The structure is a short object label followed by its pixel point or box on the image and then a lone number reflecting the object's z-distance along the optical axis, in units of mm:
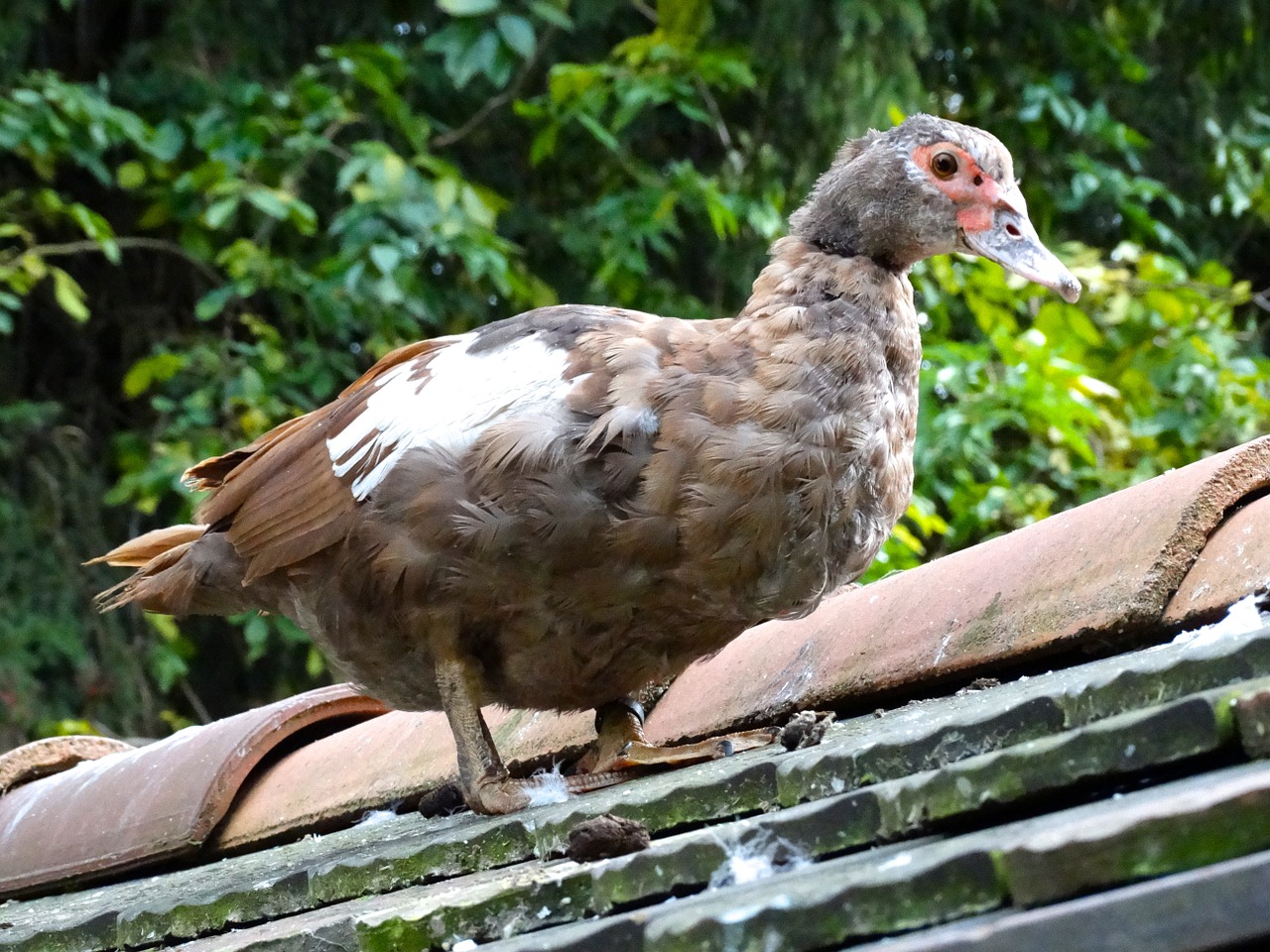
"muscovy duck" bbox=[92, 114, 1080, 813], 4750
